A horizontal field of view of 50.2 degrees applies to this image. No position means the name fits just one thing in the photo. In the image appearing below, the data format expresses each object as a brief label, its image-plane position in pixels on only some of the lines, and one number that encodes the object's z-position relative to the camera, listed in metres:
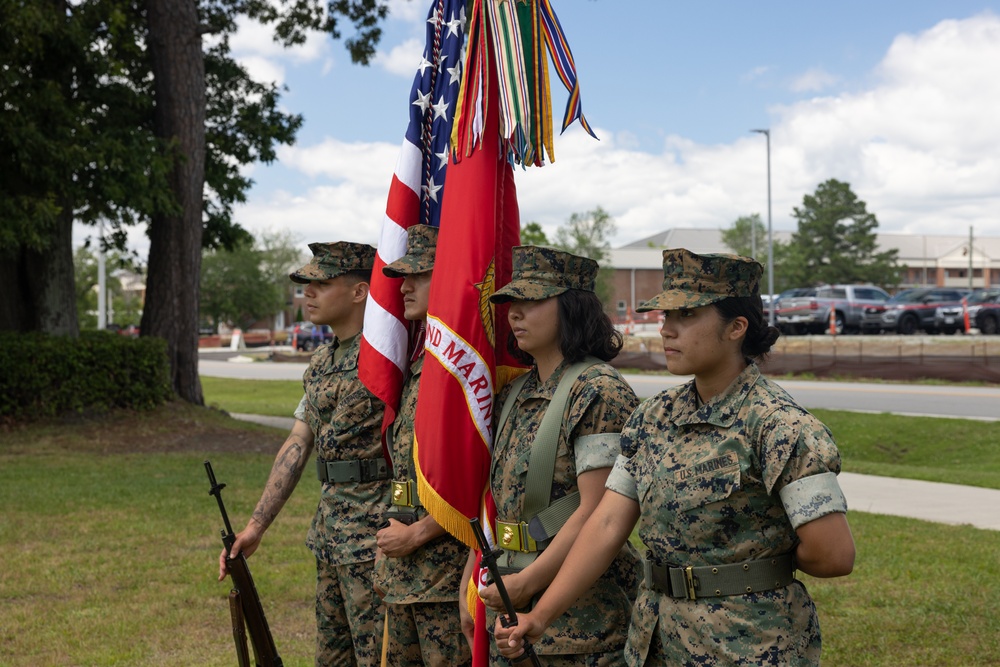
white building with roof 93.56
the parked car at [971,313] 31.83
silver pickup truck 35.00
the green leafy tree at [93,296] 57.41
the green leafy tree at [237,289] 69.06
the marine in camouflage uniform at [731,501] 2.61
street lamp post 34.97
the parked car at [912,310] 33.25
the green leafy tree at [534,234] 59.34
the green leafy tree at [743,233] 70.44
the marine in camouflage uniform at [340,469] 4.20
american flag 4.38
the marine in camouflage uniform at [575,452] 3.24
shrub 14.62
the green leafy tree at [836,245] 68.31
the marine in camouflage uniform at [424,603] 3.82
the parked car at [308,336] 49.78
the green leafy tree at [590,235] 63.06
